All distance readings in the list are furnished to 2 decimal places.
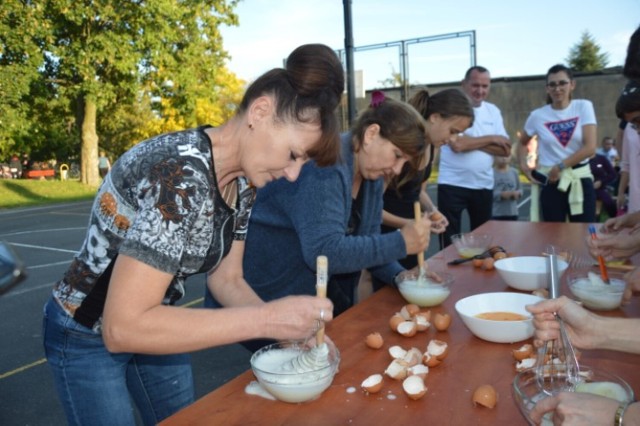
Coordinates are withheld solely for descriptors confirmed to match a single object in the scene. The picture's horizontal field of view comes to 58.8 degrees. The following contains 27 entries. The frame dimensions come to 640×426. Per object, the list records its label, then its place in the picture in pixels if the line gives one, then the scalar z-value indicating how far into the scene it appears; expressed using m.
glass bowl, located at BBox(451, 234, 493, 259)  2.59
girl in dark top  3.24
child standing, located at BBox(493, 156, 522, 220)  5.64
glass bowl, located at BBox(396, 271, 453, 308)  1.84
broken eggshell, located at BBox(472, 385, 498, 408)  1.17
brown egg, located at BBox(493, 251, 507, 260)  2.43
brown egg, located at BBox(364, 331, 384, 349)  1.50
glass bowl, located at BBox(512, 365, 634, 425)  1.10
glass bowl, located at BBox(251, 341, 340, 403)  1.17
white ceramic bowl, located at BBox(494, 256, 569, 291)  2.00
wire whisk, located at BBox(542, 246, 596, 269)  2.26
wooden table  1.15
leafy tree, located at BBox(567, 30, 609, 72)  38.22
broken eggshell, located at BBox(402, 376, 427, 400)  1.21
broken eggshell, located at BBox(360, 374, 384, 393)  1.24
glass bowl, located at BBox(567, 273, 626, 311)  1.75
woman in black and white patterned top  1.13
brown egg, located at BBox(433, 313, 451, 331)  1.61
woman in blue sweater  1.78
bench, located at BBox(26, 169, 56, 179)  25.45
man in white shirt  4.25
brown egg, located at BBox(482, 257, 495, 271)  2.37
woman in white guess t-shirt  4.19
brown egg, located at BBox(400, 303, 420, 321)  1.68
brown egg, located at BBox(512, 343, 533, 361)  1.38
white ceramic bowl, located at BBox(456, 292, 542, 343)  1.49
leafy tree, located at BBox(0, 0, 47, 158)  14.12
